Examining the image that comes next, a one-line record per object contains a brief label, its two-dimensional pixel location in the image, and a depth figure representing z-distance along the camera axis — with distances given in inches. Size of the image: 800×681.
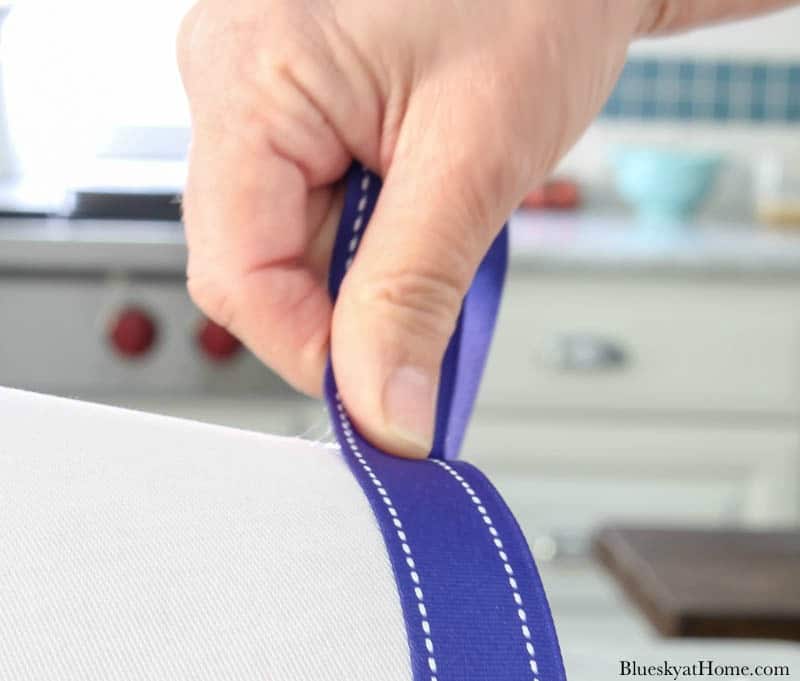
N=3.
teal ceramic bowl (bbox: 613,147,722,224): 109.5
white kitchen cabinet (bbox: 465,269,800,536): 95.0
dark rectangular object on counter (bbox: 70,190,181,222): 96.9
